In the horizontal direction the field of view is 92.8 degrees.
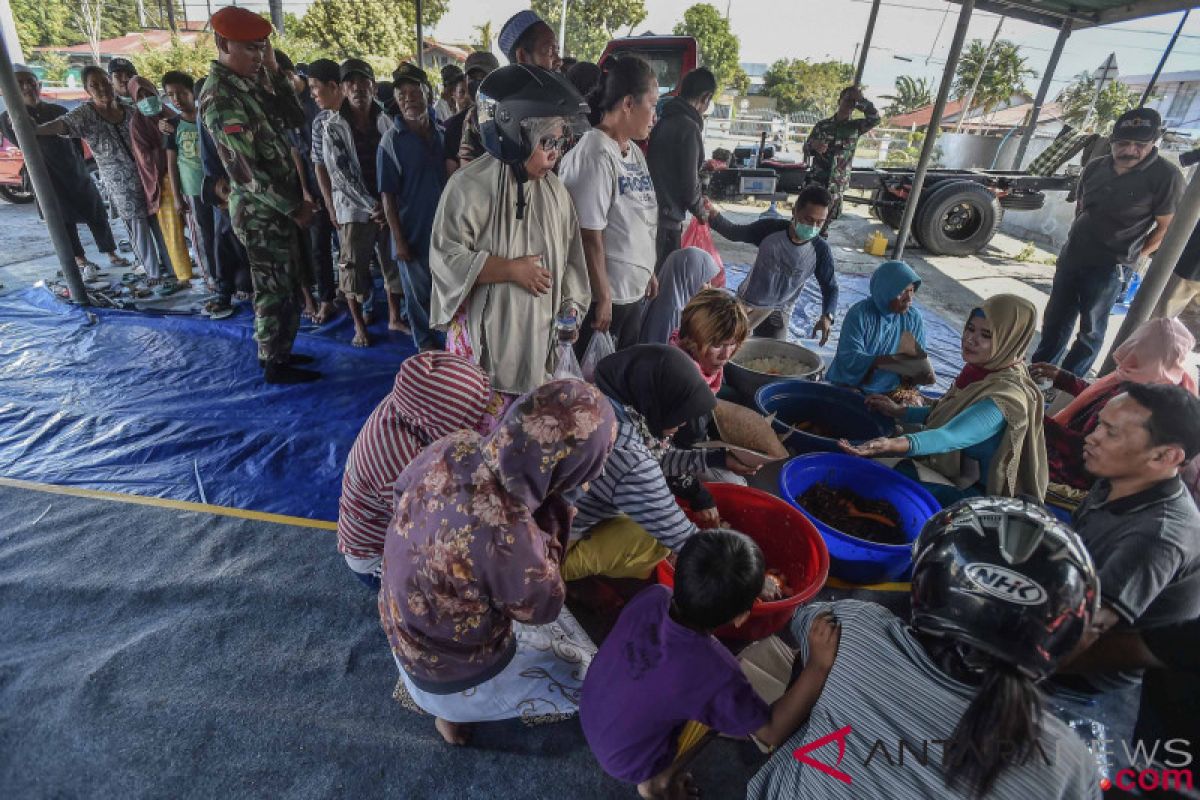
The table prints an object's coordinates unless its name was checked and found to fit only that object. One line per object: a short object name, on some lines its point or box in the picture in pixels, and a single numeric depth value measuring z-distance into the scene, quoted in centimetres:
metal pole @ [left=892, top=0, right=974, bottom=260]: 472
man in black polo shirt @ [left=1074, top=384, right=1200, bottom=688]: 149
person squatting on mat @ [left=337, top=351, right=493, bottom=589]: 162
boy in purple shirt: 123
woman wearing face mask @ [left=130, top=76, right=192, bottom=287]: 477
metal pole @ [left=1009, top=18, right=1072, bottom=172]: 748
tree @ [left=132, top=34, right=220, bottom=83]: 1711
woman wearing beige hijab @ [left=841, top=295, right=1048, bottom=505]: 226
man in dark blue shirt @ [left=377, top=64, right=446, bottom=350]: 357
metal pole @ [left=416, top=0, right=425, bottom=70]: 899
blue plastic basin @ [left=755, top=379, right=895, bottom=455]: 280
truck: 738
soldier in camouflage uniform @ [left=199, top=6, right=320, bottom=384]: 299
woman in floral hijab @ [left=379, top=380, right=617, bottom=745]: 127
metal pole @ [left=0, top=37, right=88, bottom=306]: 387
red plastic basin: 175
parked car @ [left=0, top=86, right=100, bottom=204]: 720
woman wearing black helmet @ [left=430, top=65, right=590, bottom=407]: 206
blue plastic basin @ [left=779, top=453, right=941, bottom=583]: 203
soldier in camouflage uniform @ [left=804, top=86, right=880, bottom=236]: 662
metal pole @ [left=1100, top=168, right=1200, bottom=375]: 313
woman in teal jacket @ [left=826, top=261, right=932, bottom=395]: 313
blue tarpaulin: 278
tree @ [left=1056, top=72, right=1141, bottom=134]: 2198
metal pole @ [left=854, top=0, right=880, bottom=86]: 823
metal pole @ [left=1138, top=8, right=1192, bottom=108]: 728
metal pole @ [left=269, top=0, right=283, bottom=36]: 1276
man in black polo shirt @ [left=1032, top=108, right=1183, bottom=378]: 374
